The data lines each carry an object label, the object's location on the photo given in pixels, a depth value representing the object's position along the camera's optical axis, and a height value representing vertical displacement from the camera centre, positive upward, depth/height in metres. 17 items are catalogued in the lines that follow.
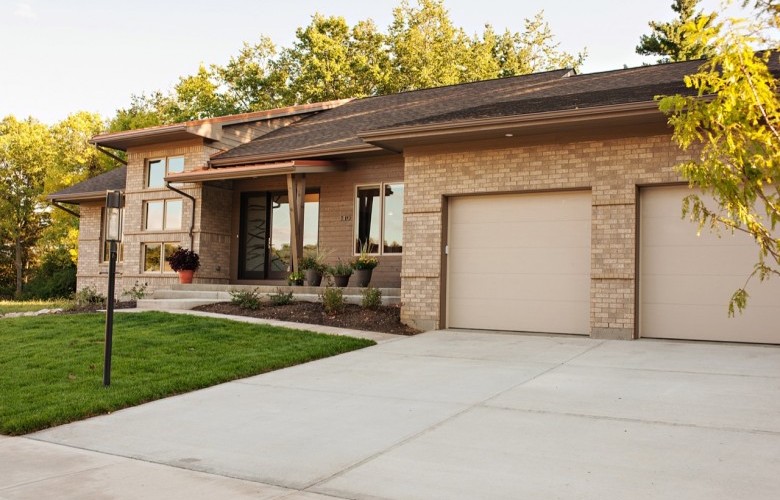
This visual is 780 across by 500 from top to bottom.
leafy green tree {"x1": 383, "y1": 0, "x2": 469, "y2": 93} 38.31 +12.95
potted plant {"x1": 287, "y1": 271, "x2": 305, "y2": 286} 15.20 -0.12
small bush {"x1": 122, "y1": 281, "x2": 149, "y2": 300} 15.92 -0.56
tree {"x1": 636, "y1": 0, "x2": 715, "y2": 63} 34.92 +12.80
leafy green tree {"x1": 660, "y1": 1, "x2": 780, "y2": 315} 4.00 +0.97
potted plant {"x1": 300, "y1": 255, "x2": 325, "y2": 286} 15.12 +0.06
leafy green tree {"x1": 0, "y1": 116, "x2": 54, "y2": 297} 37.06 +4.73
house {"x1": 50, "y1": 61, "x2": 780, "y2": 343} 10.30 +1.19
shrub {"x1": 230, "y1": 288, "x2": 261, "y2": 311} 13.78 -0.55
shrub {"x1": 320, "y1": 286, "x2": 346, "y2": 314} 12.77 -0.49
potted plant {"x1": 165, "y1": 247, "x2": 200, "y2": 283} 16.83 +0.19
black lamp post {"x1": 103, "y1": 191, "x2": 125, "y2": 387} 7.54 +0.38
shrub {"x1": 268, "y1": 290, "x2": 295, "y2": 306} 13.88 -0.51
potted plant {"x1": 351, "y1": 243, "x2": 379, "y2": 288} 14.59 +0.13
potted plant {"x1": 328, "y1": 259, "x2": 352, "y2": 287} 14.68 +0.01
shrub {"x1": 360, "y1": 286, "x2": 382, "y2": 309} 13.09 -0.44
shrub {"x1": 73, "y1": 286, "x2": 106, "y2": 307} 16.14 -0.70
